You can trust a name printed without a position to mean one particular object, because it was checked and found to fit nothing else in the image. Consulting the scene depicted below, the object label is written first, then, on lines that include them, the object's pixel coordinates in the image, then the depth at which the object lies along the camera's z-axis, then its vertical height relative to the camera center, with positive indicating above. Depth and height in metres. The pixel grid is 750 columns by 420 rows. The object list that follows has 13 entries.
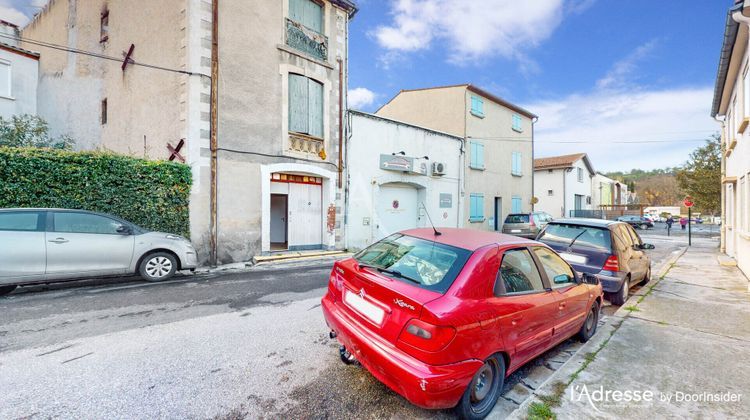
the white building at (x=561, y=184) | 27.34 +2.35
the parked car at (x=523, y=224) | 14.75 -0.67
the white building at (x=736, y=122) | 6.71 +2.40
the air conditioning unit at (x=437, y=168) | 14.58 +1.92
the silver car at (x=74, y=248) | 5.14 -0.70
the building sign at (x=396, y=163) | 12.88 +1.93
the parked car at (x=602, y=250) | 5.31 -0.69
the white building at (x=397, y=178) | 12.24 +1.39
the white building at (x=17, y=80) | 12.35 +5.24
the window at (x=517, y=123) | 19.91 +5.50
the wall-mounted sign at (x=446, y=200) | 15.31 +0.45
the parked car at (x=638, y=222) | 28.30 -1.03
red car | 2.20 -0.82
